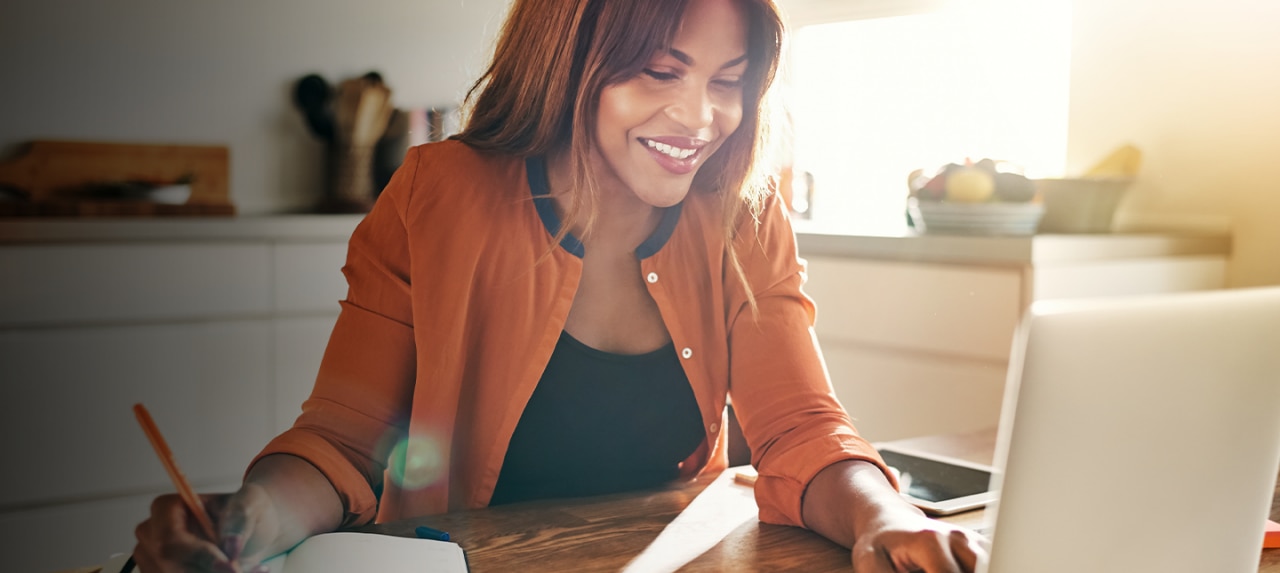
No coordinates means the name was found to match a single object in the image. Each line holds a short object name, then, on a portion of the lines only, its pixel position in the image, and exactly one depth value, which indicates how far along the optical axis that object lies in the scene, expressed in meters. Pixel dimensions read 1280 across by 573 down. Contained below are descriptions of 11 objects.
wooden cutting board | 2.02
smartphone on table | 0.93
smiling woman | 1.02
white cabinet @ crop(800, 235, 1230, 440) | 1.77
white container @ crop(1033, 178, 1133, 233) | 1.91
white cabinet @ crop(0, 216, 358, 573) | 1.94
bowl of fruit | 1.84
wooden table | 0.76
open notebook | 0.69
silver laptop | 0.56
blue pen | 0.78
